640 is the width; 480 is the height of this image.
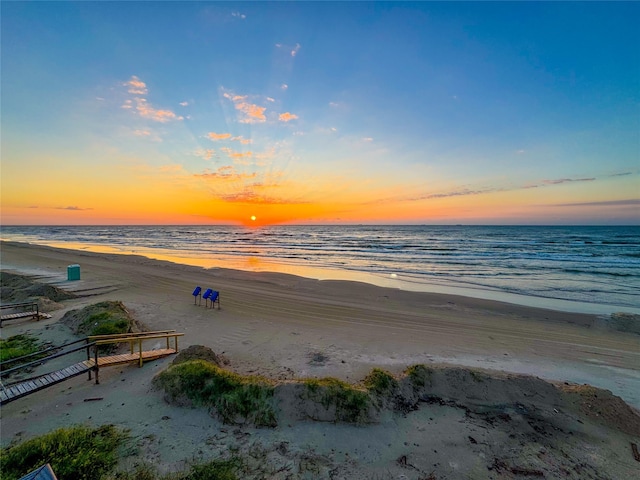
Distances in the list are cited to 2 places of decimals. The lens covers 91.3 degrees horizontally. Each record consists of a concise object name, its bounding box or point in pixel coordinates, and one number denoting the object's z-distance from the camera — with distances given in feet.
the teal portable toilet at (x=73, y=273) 59.57
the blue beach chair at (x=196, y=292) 44.16
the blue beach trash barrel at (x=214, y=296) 41.50
